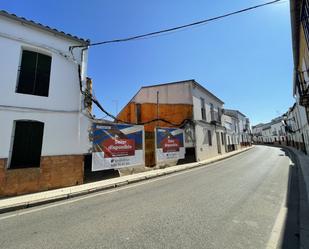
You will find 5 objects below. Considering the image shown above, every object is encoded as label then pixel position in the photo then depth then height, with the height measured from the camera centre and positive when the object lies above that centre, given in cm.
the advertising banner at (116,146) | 924 +30
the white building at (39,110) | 710 +180
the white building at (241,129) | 3881 +482
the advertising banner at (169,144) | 1346 +50
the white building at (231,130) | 2940 +340
